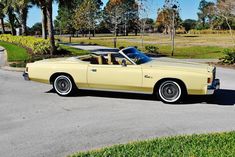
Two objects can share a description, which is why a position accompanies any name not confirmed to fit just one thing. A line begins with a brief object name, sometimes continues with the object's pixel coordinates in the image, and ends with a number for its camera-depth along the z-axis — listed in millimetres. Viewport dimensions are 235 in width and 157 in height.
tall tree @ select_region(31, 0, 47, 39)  26966
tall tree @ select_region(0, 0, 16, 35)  59769
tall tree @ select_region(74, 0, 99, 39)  68750
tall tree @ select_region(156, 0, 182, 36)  31762
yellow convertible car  8945
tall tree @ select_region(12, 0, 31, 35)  43906
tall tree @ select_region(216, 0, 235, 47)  22128
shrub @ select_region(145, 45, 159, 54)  27625
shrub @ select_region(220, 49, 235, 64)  18609
